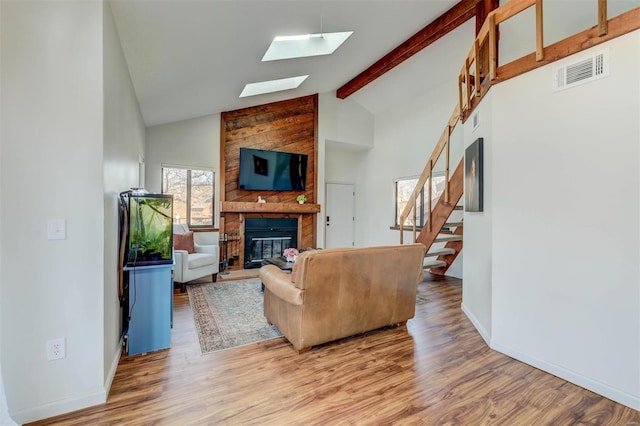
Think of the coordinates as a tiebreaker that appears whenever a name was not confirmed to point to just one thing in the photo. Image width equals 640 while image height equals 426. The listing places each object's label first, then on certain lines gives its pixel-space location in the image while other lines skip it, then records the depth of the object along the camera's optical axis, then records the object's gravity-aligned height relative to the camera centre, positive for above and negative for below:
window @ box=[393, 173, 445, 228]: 5.64 +0.33
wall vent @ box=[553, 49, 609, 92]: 1.95 +0.97
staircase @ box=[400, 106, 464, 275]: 4.12 -0.11
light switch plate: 1.68 -0.11
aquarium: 2.32 -0.15
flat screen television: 5.82 +0.83
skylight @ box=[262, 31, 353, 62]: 3.75 +2.21
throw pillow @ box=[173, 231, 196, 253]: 4.63 -0.51
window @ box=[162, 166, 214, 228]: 5.31 +0.32
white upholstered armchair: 4.12 -0.72
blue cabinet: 2.40 -0.82
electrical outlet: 1.70 -0.81
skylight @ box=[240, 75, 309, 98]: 4.99 +2.23
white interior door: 7.39 -0.15
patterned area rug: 2.72 -1.19
